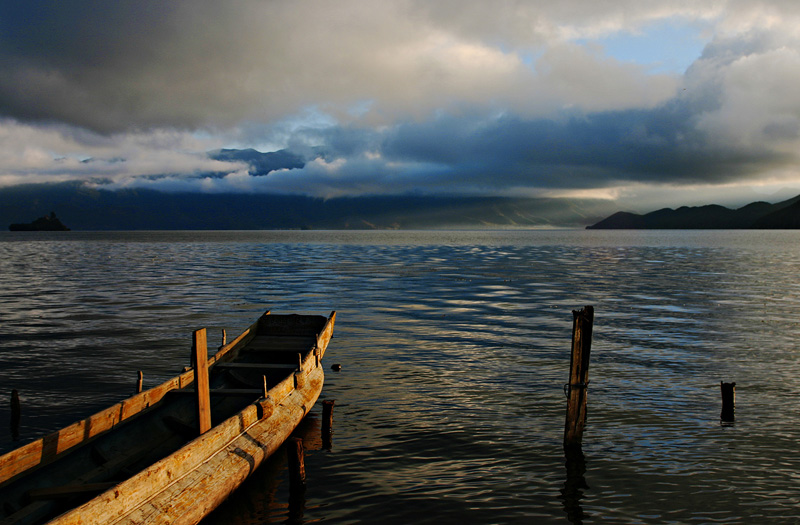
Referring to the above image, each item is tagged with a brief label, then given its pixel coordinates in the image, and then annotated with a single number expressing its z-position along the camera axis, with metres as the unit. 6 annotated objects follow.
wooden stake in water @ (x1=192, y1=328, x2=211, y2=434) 11.45
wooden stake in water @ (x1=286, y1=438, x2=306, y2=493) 11.52
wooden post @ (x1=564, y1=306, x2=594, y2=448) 14.00
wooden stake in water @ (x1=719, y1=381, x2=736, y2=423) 15.76
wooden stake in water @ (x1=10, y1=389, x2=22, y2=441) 14.98
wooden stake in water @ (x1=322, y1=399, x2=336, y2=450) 14.25
